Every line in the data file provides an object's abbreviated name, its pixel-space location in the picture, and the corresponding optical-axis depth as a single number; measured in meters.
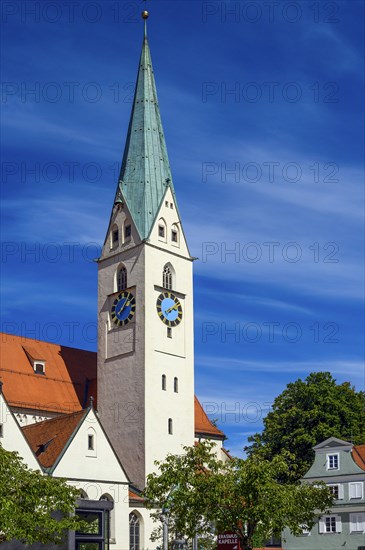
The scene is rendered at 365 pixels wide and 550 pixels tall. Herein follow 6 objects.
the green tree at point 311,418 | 79.12
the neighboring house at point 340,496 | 67.44
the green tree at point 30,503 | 38.78
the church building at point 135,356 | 65.62
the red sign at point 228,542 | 43.06
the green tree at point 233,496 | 44.72
